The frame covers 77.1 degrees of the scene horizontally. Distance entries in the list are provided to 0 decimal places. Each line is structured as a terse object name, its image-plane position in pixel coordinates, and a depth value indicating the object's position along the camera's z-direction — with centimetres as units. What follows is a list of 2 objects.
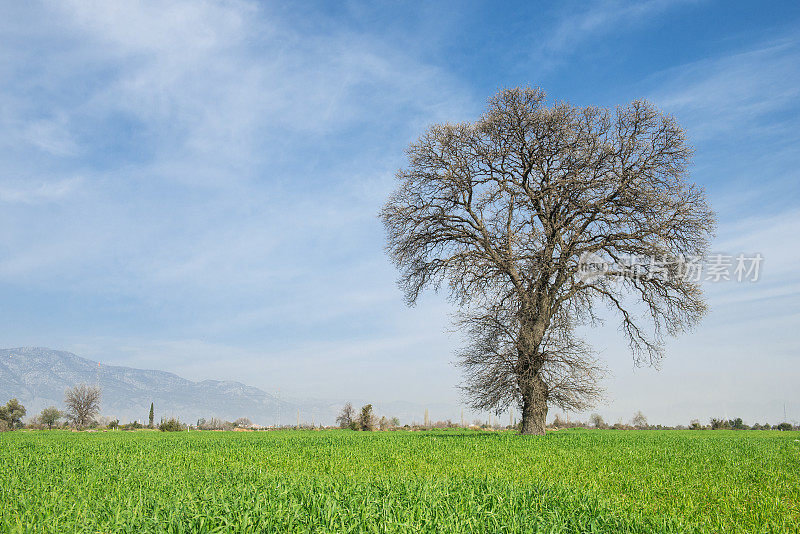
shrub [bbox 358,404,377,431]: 3562
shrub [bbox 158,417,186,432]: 4006
